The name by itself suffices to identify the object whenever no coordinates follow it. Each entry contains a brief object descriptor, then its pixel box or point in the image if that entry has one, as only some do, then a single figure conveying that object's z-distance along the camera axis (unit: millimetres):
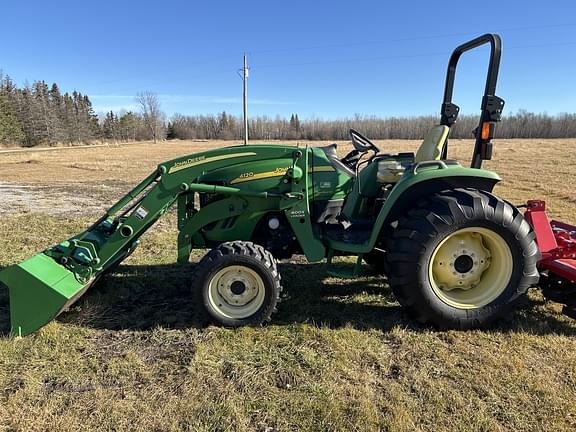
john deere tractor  3564
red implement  3740
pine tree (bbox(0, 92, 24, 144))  56938
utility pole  30642
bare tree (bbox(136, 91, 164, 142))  92500
